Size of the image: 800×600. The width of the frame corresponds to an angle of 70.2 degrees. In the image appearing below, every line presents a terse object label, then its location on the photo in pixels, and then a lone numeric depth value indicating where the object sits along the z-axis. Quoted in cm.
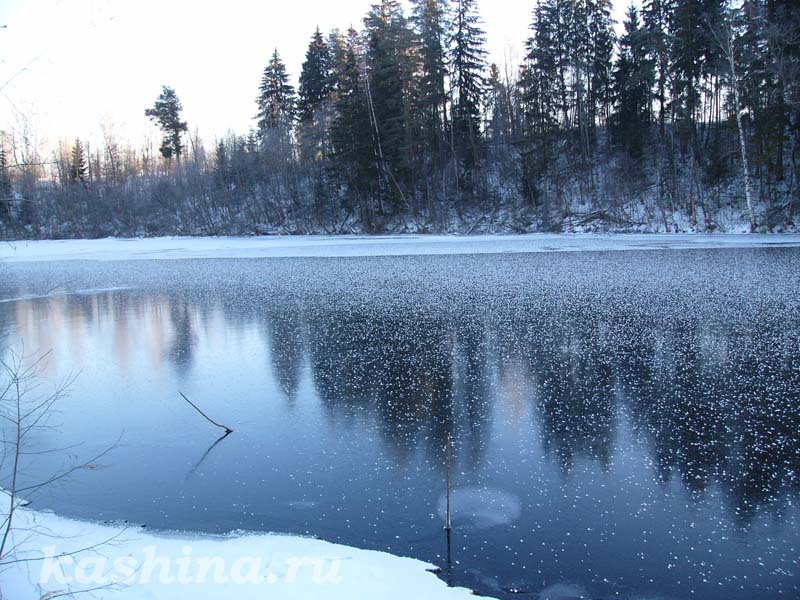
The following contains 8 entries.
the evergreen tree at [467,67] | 4334
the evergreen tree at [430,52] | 4306
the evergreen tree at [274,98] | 5616
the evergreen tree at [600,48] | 4159
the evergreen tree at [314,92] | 5012
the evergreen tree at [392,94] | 4347
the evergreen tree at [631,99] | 3884
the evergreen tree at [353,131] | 4391
